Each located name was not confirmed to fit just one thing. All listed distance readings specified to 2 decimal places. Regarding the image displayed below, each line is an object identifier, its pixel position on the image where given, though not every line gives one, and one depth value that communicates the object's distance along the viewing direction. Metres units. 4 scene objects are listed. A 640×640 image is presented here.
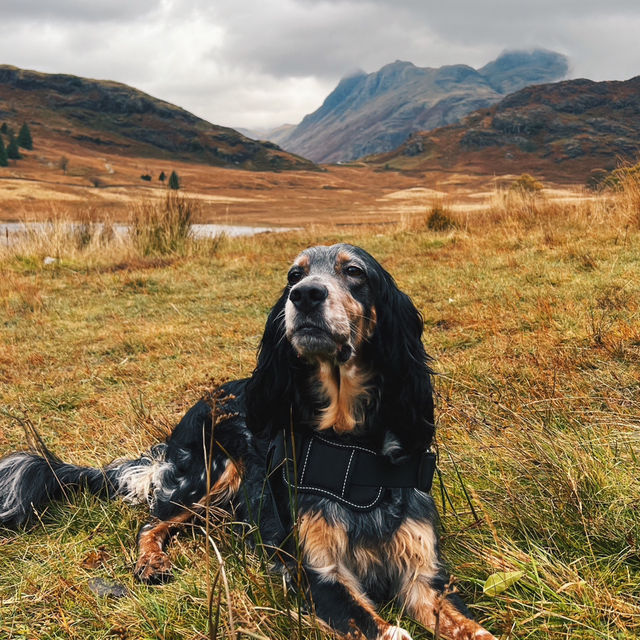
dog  2.19
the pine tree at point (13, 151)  89.63
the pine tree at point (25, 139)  100.81
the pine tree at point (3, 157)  83.88
